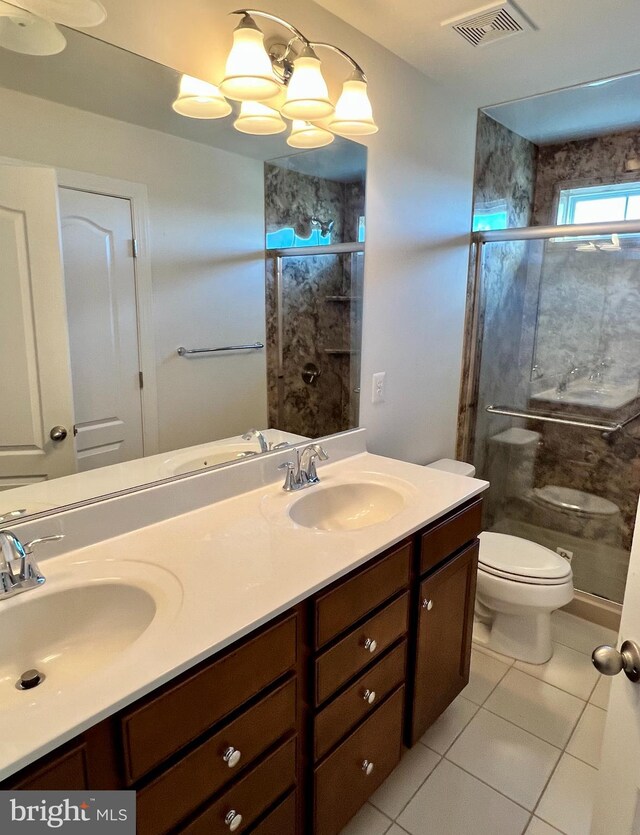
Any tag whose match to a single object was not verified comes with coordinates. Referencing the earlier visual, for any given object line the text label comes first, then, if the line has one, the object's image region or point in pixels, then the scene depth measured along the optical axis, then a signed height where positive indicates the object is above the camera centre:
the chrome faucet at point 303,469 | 1.67 -0.48
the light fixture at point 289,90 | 1.36 +0.64
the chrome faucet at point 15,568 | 1.03 -0.50
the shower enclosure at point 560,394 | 2.71 -0.38
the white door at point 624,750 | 0.84 -0.70
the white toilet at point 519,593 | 2.08 -1.06
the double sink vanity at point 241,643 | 0.84 -0.63
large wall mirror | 1.16 +0.11
